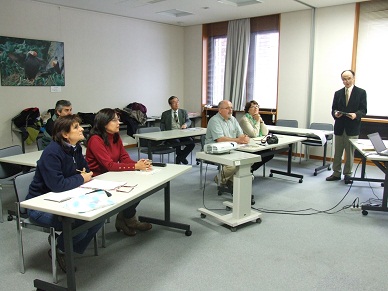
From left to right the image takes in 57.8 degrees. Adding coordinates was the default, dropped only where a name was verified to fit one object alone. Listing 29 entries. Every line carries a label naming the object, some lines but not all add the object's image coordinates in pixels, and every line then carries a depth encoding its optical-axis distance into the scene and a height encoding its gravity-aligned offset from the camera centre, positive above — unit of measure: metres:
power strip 4.01 -1.30
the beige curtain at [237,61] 7.53 +0.67
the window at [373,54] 5.93 +0.67
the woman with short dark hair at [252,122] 4.89 -0.43
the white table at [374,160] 3.62 -0.68
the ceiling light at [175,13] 6.91 +1.57
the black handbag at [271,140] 4.43 -0.60
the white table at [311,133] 5.41 -0.64
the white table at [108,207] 2.09 -0.70
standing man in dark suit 4.97 -0.35
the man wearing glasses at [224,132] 4.38 -0.50
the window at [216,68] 8.20 +0.55
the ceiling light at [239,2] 6.07 +1.55
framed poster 5.67 +0.47
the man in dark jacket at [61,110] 4.20 -0.23
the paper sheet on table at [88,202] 2.09 -0.69
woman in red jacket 3.02 -0.50
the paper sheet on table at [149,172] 2.96 -0.68
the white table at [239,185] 3.34 -0.90
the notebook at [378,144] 3.86 -0.57
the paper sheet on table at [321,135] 5.34 -0.65
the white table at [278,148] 4.13 -0.66
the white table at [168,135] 5.05 -0.64
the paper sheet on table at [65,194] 2.28 -0.69
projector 3.45 -0.55
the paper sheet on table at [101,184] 2.52 -0.68
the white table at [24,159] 3.41 -0.69
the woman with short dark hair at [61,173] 2.44 -0.59
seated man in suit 6.04 -0.54
